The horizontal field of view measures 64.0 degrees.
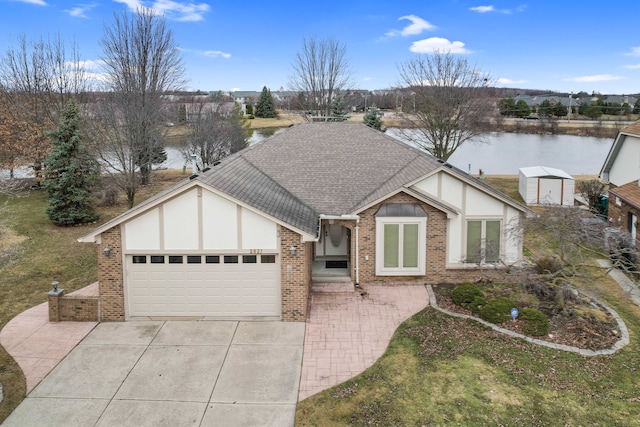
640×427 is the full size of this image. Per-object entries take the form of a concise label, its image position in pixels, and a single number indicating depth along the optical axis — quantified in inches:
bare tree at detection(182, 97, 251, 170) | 1502.0
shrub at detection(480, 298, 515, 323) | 500.7
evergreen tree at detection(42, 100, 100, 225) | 947.3
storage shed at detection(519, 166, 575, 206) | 1122.0
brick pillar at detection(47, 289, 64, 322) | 518.3
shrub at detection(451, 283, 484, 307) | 541.3
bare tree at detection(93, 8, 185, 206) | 1038.4
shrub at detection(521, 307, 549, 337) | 472.7
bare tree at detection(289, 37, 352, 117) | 1924.2
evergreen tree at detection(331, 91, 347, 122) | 1877.5
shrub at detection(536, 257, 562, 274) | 603.9
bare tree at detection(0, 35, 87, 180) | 1242.6
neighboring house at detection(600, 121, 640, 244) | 778.8
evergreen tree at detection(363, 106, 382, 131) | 1660.6
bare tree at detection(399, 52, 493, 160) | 1350.9
